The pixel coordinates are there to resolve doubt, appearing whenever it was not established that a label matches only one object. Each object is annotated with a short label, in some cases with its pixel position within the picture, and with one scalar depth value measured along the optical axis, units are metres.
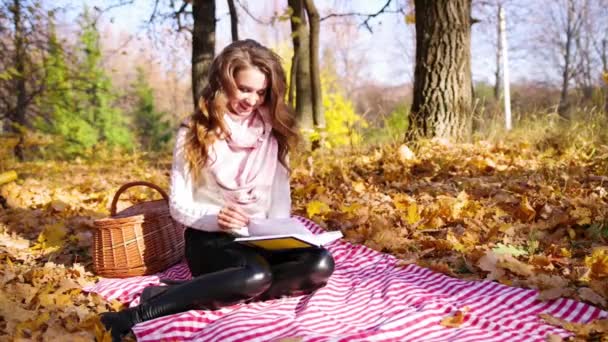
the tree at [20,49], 7.28
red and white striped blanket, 1.94
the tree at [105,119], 21.86
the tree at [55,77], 8.98
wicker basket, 2.96
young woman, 2.25
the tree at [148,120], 24.28
